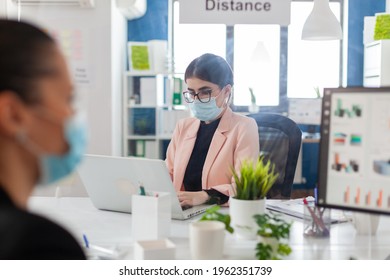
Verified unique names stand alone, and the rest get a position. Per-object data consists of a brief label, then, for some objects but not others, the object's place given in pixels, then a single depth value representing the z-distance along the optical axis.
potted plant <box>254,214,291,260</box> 1.15
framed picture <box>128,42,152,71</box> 4.29
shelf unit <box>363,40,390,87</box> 3.97
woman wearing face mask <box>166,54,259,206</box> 2.00
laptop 1.43
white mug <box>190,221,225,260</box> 1.16
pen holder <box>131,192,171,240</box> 1.30
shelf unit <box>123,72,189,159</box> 4.28
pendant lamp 3.11
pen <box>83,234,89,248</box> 1.25
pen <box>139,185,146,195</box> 1.34
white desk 1.24
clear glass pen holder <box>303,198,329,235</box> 1.38
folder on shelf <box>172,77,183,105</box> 4.27
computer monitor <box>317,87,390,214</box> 1.14
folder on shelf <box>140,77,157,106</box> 4.26
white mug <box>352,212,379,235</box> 1.40
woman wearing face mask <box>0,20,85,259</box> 0.66
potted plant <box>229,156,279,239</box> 1.32
